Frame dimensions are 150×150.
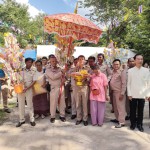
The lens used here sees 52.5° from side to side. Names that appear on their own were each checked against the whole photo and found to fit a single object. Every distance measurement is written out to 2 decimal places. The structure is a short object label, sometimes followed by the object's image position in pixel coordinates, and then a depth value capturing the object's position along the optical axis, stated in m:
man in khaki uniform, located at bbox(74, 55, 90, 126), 3.69
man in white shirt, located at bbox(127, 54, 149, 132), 3.35
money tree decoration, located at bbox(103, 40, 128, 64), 6.34
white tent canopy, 10.27
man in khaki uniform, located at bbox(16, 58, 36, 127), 3.62
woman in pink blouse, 3.62
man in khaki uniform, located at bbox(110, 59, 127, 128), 3.61
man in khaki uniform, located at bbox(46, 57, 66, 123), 3.76
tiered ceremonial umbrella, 3.42
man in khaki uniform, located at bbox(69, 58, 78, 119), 4.04
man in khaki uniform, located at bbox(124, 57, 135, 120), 4.12
